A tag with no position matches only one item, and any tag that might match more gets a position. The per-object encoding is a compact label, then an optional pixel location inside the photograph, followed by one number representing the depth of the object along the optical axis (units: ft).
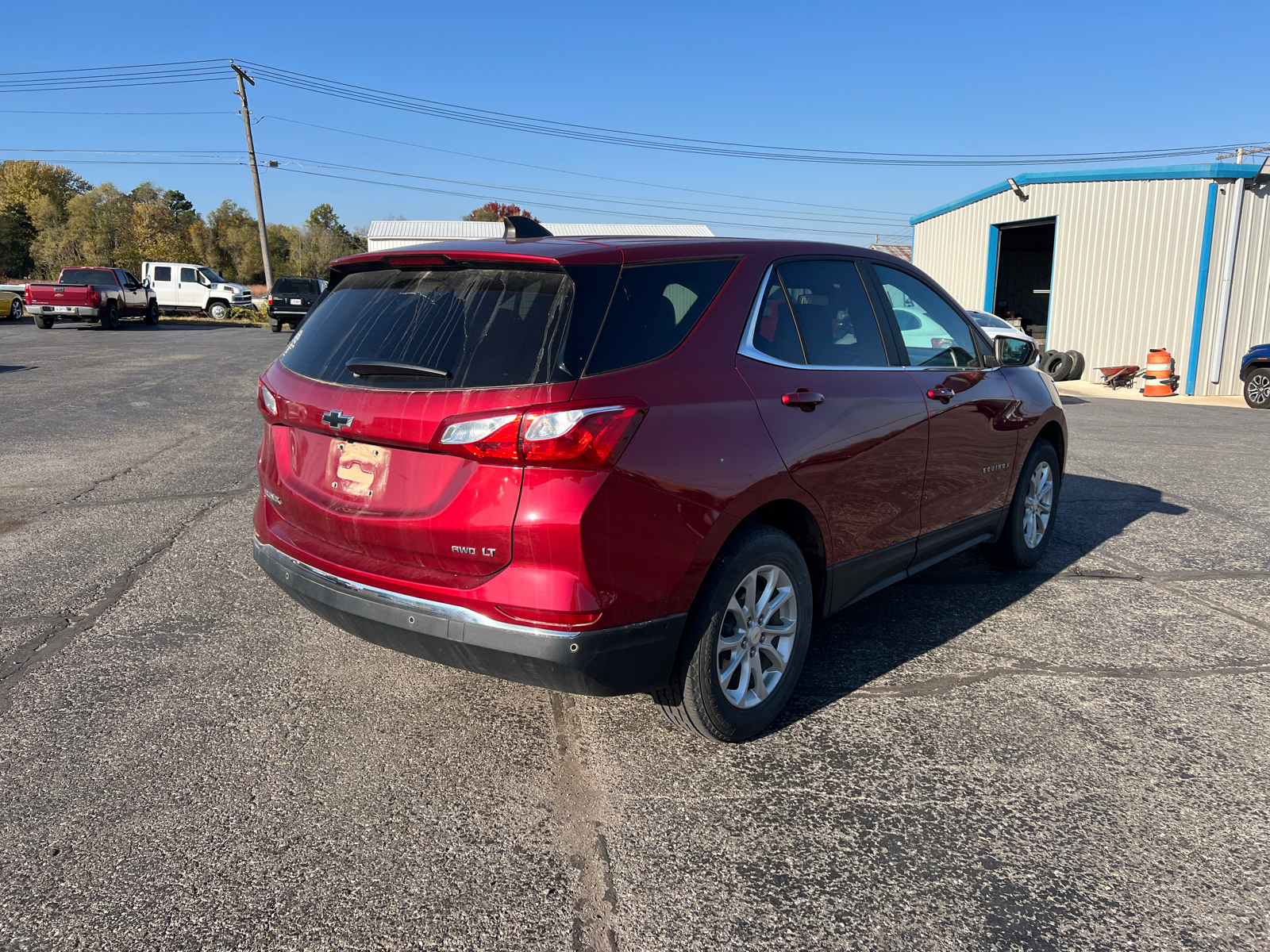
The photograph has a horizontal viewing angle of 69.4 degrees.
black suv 105.91
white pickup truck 121.70
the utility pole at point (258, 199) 132.16
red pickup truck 93.04
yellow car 105.70
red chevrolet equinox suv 9.00
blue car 55.67
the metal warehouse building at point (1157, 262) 62.64
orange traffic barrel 64.39
